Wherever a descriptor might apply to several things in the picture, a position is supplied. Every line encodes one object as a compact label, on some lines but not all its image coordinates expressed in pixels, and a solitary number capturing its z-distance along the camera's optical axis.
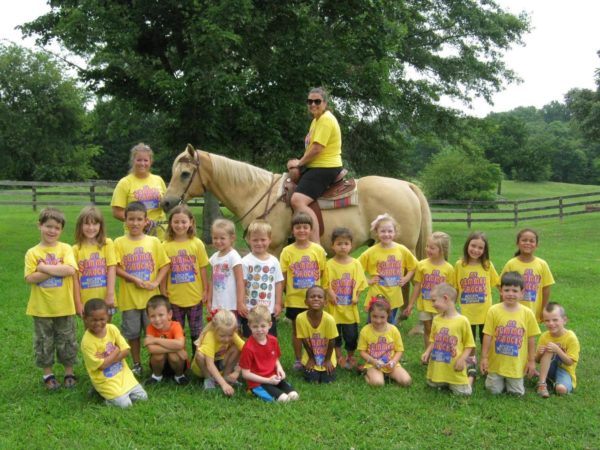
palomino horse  5.91
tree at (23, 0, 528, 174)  10.52
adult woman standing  5.27
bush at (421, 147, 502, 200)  41.84
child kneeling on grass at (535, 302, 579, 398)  4.34
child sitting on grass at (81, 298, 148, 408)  3.93
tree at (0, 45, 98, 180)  31.83
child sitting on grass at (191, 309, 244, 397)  4.19
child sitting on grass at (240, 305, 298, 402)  4.13
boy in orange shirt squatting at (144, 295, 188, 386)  4.20
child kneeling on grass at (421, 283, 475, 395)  4.30
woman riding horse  5.57
